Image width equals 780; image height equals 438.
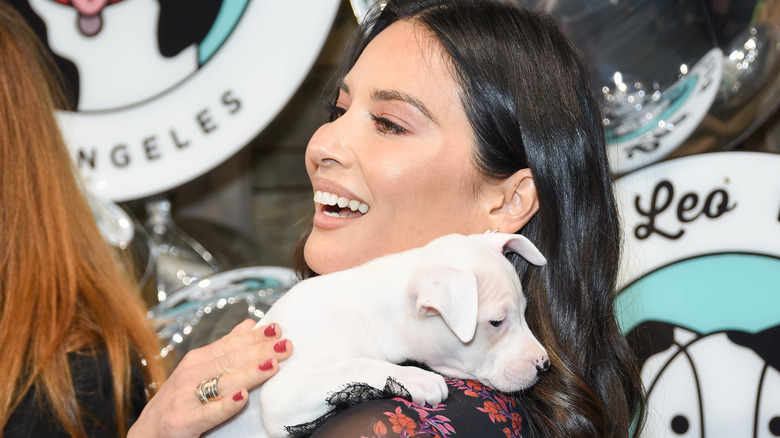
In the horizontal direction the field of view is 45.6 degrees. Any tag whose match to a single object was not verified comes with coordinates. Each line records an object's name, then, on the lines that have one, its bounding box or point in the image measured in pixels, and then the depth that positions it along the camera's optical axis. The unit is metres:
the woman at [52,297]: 1.43
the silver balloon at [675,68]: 1.50
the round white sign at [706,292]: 1.32
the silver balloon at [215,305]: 1.48
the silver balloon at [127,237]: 1.76
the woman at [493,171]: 1.08
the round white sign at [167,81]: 1.71
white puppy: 0.91
